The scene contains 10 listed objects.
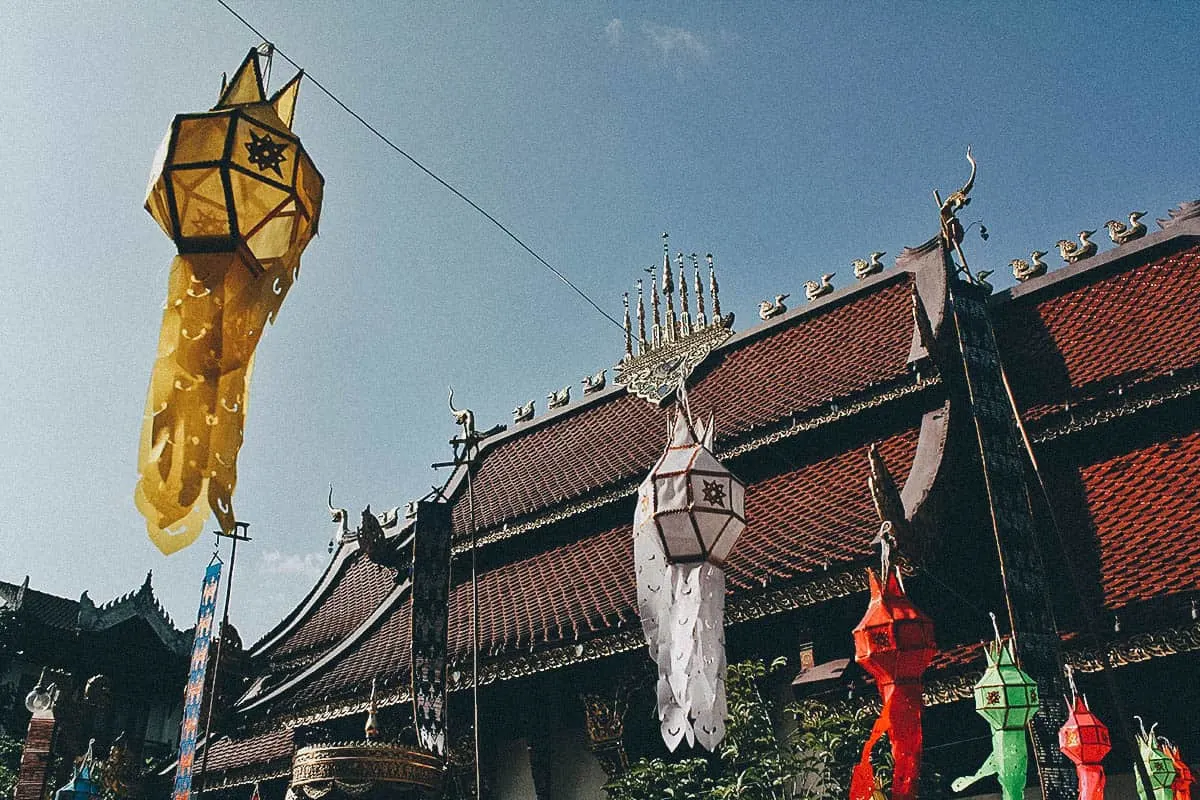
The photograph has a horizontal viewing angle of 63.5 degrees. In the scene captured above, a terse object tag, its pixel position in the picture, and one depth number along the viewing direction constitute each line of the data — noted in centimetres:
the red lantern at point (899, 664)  594
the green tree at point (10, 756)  2052
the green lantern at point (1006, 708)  629
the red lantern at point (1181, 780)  653
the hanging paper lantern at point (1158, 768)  647
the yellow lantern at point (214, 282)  388
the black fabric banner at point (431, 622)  917
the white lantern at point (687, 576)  566
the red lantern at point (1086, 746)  637
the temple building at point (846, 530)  754
